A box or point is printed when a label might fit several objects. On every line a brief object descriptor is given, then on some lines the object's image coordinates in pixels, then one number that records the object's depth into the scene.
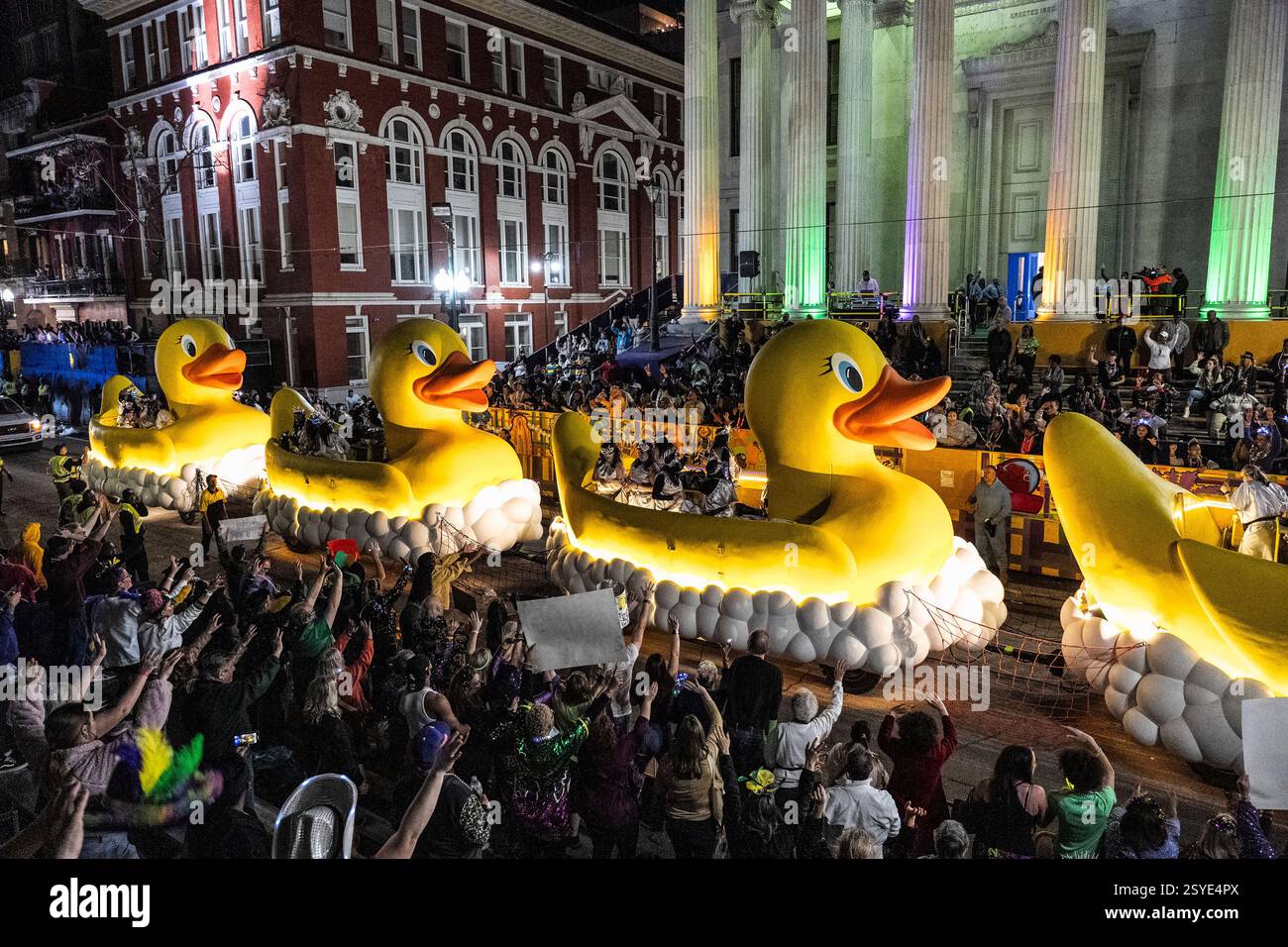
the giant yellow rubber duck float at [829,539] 7.56
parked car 21.58
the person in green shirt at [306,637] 5.52
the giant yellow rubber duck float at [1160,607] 5.67
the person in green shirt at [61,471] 11.82
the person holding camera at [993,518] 10.02
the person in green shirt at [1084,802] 3.85
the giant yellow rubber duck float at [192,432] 13.91
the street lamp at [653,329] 23.09
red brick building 26.84
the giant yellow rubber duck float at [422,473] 10.71
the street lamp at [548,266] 33.28
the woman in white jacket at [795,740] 4.55
